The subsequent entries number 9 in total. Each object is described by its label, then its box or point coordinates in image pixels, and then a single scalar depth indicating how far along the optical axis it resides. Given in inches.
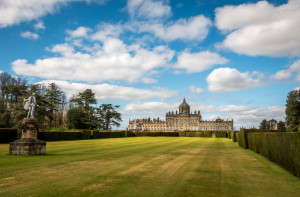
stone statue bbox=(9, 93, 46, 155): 429.4
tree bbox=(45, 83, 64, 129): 2132.4
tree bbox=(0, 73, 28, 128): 1258.0
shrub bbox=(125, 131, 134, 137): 1978.1
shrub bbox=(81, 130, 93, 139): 1354.9
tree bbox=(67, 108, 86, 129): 1996.1
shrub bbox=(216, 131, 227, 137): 2048.7
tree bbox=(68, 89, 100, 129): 2100.9
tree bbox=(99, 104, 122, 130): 2438.6
